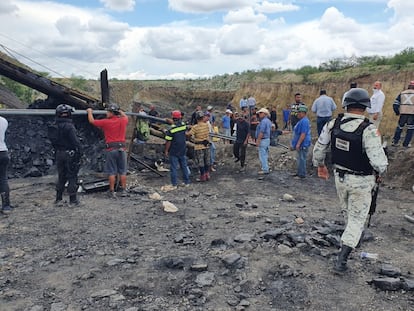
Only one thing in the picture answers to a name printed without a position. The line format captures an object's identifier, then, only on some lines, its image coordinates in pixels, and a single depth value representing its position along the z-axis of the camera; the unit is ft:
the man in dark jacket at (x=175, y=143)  29.01
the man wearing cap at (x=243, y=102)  61.57
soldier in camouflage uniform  13.78
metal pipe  22.88
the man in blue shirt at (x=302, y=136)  30.83
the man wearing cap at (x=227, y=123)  50.57
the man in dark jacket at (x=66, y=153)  22.38
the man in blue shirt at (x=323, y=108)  35.29
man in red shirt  25.08
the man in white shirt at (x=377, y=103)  32.76
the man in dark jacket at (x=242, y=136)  36.37
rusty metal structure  36.19
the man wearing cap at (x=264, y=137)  33.32
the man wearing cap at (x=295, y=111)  37.20
